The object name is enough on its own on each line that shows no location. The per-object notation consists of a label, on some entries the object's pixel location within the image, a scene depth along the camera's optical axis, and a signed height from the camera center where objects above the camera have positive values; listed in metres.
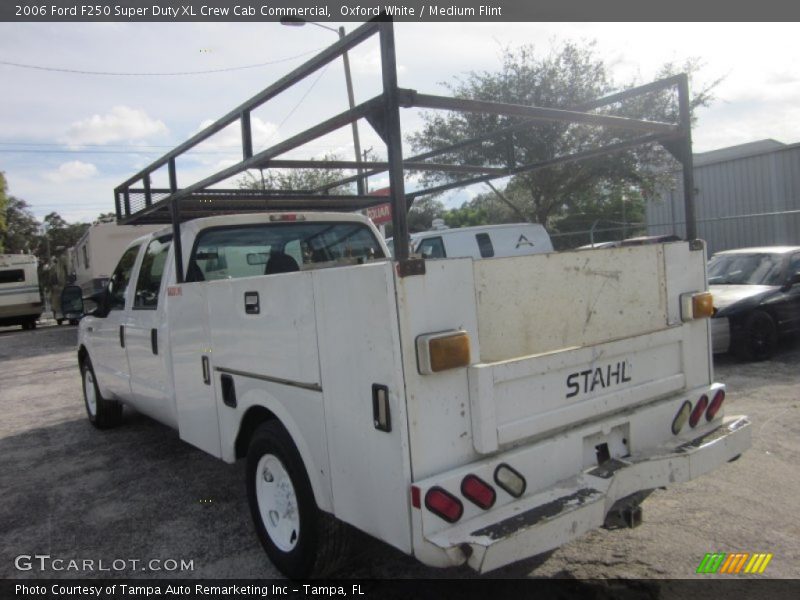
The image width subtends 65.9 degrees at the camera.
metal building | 18.34 +1.17
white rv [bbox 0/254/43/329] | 24.52 +0.01
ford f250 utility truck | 2.40 -0.61
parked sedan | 7.89 -0.92
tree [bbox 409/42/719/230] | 14.54 +3.07
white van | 10.88 +0.22
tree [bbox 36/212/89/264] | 68.31 +5.99
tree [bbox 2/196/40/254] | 57.06 +6.17
